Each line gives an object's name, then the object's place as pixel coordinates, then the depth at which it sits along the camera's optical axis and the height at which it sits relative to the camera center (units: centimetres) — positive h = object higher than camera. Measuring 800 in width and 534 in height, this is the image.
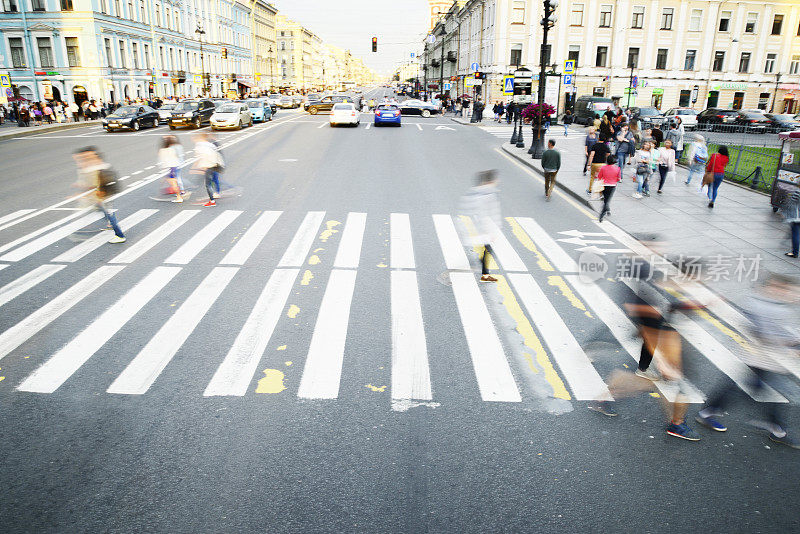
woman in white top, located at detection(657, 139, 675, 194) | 1411 -134
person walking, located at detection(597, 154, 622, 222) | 1155 -151
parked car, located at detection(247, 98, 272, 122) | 3797 -25
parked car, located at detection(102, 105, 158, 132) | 3106 -68
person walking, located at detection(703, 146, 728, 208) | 1276 -139
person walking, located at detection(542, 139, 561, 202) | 1307 -126
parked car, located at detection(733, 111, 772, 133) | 3304 -88
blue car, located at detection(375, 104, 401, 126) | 3369 -46
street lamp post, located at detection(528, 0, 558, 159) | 2064 +108
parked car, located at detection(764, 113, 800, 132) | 3367 -94
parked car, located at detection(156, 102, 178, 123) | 3684 -39
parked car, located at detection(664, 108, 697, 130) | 3417 -55
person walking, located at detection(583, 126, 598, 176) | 1599 -91
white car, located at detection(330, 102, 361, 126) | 3341 -52
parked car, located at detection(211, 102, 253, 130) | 3159 -62
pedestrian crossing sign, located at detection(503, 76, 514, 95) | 3065 +121
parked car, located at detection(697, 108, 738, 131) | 3379 -70
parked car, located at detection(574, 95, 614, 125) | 3586 -1
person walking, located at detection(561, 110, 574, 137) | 3689 -75
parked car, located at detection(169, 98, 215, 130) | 3369 -46
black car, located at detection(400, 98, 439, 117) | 4634 -12
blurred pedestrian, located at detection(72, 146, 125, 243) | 971 -131
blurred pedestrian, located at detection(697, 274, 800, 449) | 427 -190
